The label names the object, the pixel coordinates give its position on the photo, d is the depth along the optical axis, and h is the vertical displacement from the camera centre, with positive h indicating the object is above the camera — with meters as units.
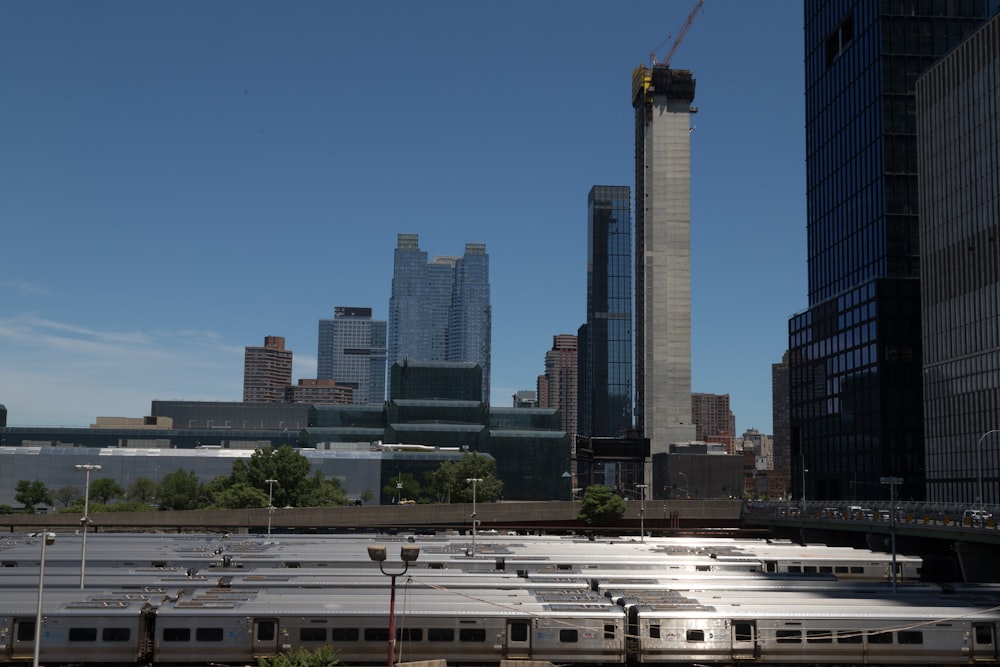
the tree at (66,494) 191.88 -9.34
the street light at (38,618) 35.94 -6.37
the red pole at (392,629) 31.58 -5.70
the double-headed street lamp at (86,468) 60.36 -1.26
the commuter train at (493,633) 41.38 -7.60
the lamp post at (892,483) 64.12 -1.44
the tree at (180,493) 166.25 -7.41
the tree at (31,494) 171.75 -8.40
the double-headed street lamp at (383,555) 30.12 -3.17
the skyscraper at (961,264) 116.69 +25.34
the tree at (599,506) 139.25 -6.91
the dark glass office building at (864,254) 142.88 +33.60
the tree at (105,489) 170.12 -7.21
